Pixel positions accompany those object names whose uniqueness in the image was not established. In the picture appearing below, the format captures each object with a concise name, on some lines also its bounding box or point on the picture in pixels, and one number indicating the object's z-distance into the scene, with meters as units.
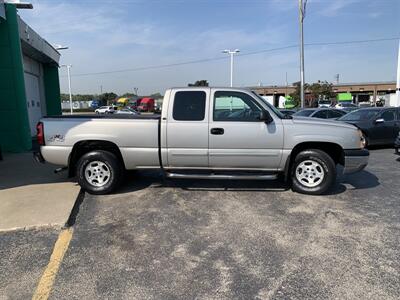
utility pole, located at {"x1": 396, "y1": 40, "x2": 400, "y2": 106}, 22.06
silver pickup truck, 6.19
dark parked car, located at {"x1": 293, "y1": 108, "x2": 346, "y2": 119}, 15.01
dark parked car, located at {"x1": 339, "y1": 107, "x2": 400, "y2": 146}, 12.32
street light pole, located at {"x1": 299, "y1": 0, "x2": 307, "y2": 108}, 23.67
